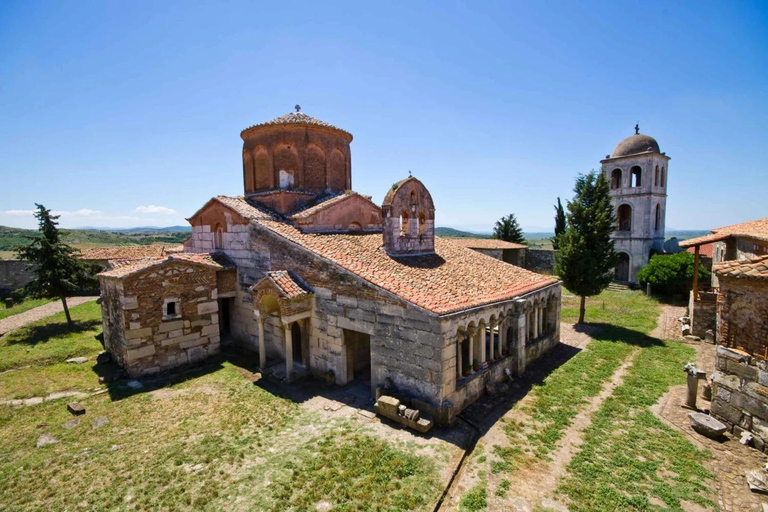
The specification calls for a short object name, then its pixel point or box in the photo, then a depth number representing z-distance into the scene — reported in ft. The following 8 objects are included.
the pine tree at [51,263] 55.36
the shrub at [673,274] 73.87
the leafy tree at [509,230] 123.75
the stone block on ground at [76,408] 30.99
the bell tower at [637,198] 92.63
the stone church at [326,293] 31.01
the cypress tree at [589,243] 58.03
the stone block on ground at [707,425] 26.40
